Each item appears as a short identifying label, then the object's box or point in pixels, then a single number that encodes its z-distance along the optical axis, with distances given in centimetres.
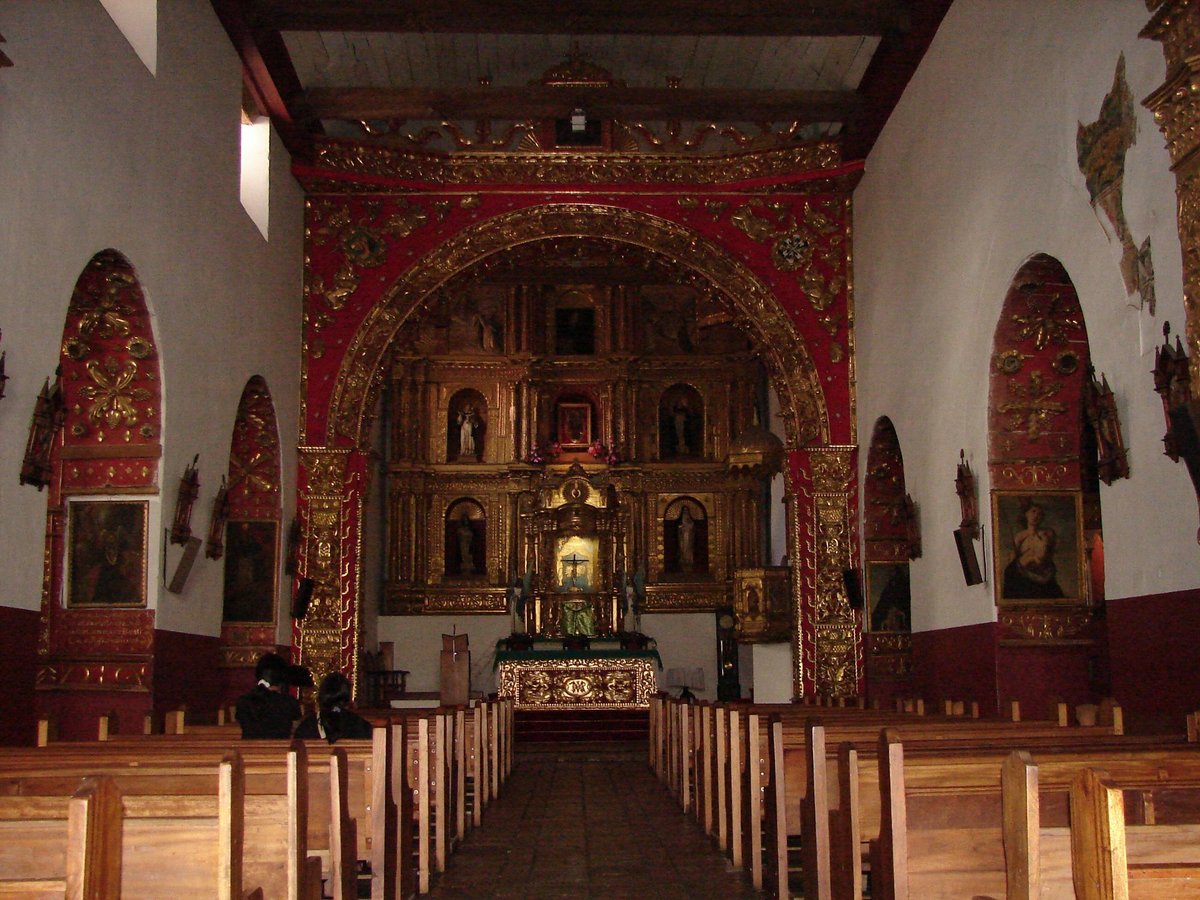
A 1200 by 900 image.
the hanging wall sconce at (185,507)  1105
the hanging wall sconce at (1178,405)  715
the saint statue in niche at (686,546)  2294
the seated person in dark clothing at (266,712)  761
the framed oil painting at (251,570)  1466
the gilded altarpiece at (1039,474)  1116
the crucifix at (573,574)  2247
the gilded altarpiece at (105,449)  1052
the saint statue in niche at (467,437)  2314
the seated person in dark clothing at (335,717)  720
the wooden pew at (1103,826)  247
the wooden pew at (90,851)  264
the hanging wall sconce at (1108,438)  859
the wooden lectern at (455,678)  1716
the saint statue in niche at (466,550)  2284
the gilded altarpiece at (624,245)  1605
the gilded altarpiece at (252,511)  1462
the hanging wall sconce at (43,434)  818
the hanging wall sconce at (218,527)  1228
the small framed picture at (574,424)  2358
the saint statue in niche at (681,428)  2341
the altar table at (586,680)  1862
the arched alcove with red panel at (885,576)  1545
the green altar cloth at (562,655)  1866
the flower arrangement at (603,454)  2292
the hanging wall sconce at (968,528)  1157
